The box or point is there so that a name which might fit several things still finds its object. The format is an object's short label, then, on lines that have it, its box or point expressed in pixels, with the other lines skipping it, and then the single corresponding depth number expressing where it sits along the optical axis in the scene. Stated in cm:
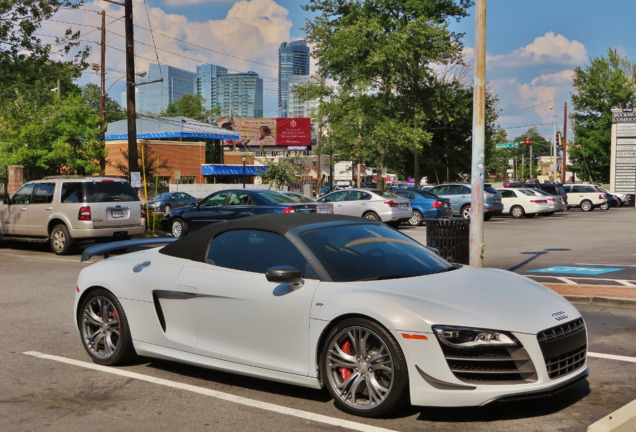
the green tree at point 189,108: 14173
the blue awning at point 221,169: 7625
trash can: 1145
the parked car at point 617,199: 4962
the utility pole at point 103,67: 3916
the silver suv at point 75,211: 1716
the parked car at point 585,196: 4428
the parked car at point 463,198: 3138
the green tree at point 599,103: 6569
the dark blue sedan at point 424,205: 2844
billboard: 11469
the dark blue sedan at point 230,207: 1903
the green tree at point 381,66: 4459
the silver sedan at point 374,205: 2608
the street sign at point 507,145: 6938
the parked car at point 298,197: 2011
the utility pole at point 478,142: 1097
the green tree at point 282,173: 4978
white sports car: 455
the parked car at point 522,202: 3494
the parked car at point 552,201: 3512
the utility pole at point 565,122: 6556
